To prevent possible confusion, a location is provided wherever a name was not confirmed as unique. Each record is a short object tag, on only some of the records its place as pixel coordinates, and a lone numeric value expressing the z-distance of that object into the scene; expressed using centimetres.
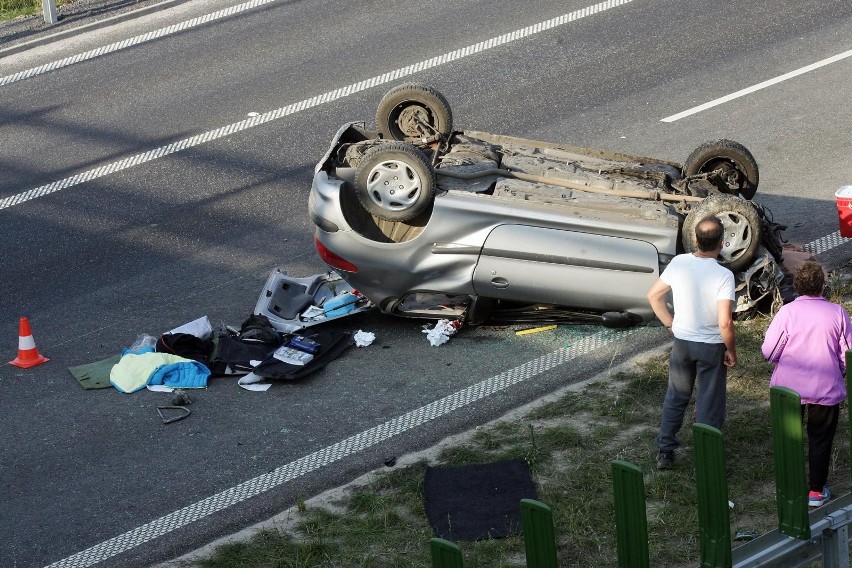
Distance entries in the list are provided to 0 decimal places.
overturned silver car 1841
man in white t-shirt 1468
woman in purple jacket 1387
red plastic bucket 2020
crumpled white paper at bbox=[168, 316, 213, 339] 1928
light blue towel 1822
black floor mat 1455
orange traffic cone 1898
